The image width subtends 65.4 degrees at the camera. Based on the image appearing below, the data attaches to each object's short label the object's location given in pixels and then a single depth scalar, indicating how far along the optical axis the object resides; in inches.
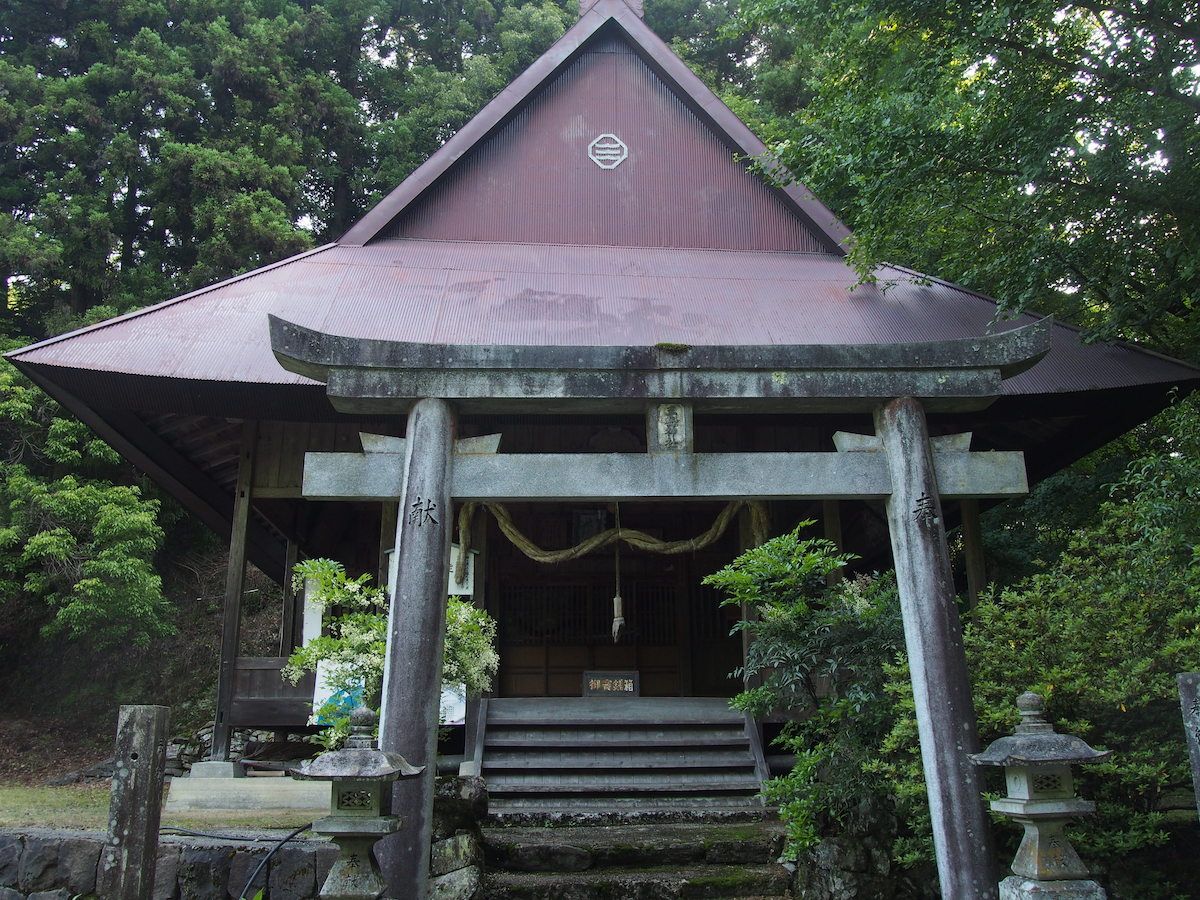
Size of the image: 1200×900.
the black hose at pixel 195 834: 261.3
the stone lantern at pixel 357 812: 171.2
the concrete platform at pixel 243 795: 338.0
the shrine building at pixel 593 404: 209.8
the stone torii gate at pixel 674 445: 201.5
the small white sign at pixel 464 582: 356.8
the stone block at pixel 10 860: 261.4
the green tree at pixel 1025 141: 278.8
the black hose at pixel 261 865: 235.3
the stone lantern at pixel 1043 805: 168.4
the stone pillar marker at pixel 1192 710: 158.2
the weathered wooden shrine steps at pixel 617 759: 310.3
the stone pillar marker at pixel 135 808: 202.7
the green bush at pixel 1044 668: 196.1
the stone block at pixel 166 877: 241.6
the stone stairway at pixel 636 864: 237.8
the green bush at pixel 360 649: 264.7
